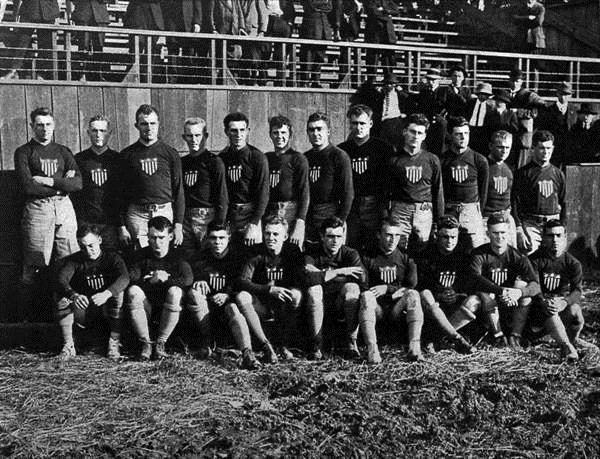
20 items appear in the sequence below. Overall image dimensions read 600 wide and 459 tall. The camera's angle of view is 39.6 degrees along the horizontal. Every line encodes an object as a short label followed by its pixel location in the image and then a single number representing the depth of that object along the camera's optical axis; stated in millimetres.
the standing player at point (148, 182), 7488
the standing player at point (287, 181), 7629
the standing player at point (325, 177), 7641
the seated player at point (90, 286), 6902
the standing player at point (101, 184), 7574
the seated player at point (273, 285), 6930
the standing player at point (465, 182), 8023
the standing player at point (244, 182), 7508
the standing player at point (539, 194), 8352
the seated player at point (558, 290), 7082
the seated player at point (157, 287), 6898
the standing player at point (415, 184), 7824
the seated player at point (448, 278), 7199
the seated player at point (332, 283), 6957
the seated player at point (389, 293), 6891
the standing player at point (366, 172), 7977
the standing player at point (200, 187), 7539
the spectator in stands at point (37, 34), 9828
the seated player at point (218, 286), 6879
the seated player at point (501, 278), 7203
